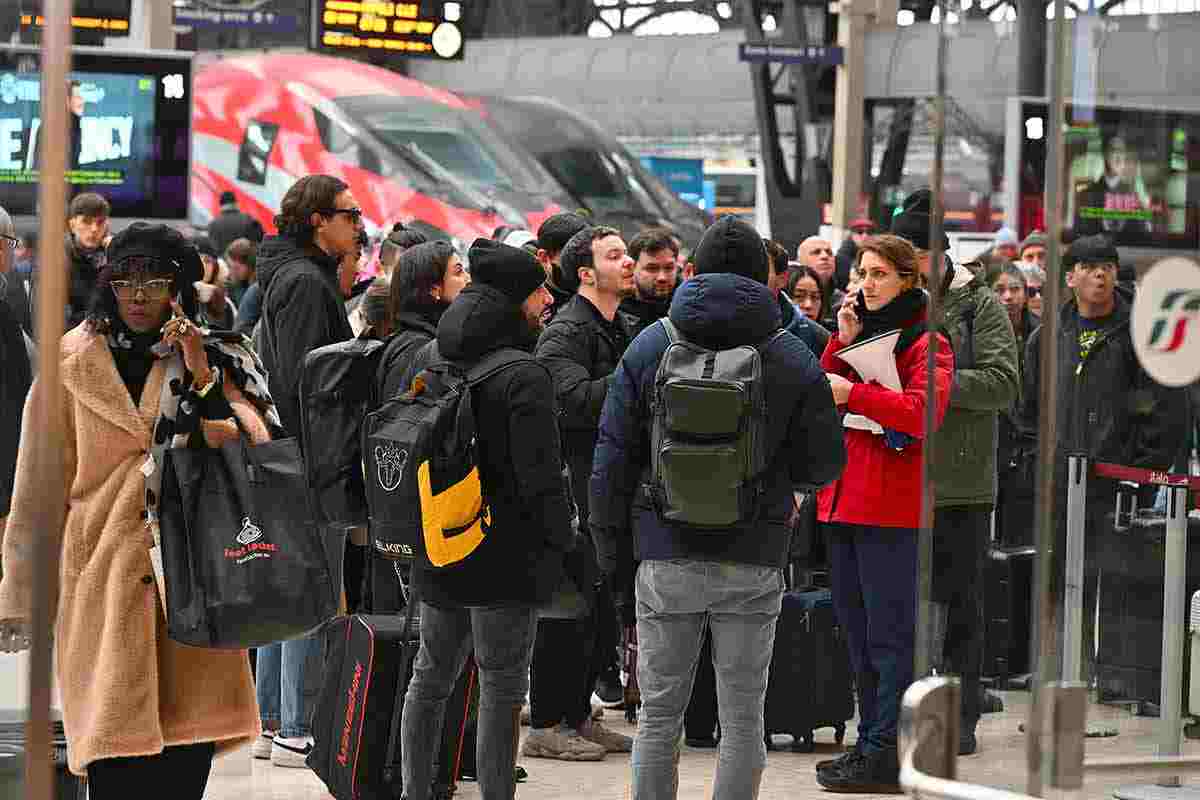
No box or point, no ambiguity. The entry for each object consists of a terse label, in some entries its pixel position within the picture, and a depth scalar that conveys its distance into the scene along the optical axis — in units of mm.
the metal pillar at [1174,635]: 5637
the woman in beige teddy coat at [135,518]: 8492
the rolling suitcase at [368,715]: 10945
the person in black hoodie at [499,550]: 9844
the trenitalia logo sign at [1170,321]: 5098
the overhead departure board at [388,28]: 36469
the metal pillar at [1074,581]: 5090
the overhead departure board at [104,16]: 29937
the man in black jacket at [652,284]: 12711
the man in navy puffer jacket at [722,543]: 9586
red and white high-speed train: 40906
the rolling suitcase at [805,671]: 13687
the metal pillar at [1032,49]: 5199
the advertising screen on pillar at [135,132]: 25203
